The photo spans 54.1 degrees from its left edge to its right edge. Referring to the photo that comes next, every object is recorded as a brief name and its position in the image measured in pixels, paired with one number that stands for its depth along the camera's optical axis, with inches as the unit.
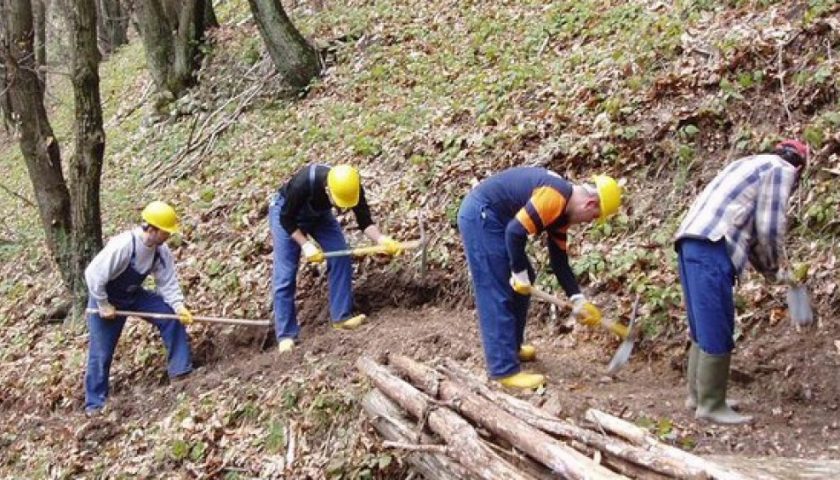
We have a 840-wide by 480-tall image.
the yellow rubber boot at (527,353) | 242.4
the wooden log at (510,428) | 161.8
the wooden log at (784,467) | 152.9
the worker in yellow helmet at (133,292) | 304.5
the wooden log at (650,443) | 145.4
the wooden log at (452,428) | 176.7
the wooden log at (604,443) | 152.2
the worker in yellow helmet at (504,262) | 219.3
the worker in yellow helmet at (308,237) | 289.9
